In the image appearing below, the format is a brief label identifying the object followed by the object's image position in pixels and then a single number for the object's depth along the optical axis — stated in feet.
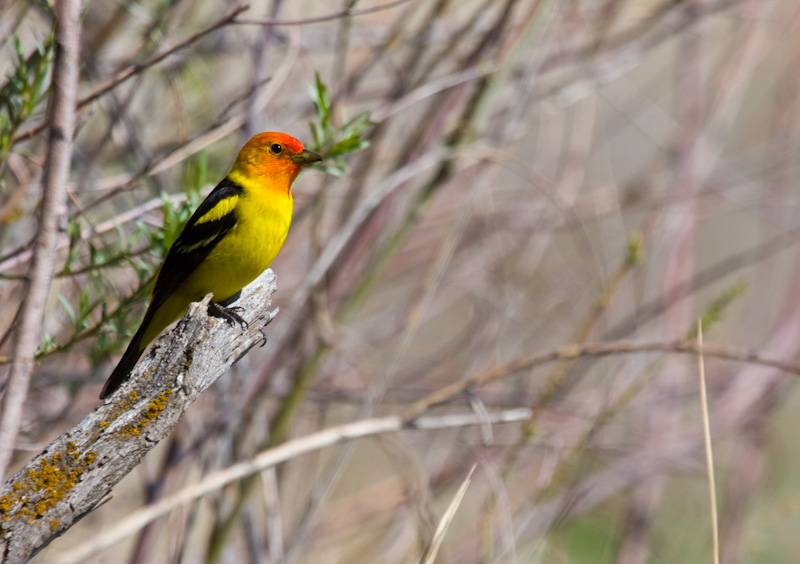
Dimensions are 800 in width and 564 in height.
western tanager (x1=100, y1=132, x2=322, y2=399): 21.44
